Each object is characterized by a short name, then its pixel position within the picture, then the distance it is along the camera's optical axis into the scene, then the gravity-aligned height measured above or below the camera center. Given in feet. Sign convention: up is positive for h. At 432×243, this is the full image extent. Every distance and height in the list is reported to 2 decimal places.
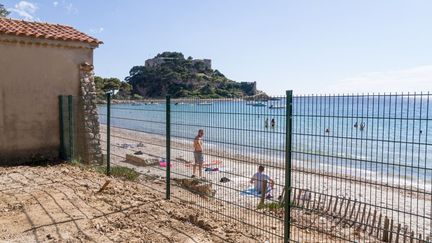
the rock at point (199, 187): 26.25 -6.14
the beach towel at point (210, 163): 23.72 -4.14
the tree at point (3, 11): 108.60 +21.77
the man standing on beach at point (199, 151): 22.90 -3.29
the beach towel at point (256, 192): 22.07 -5.46
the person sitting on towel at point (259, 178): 20.31 -4.40
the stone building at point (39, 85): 38.99 +0.75
